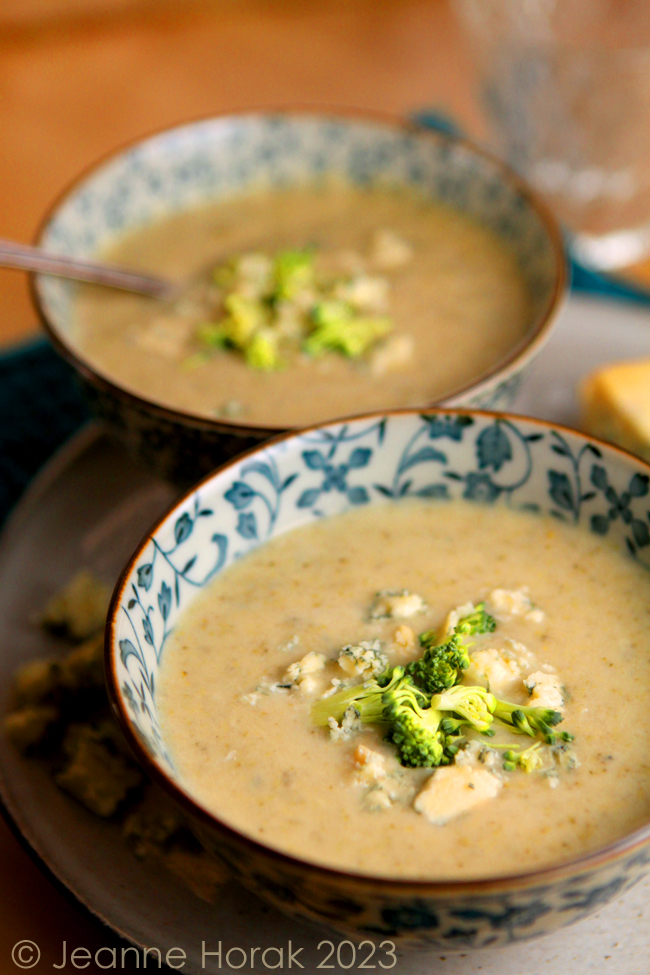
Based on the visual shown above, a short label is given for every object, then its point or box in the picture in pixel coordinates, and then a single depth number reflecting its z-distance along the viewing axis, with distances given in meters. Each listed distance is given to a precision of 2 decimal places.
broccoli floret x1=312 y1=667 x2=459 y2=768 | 0.46
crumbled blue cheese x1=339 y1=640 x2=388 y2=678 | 0.47
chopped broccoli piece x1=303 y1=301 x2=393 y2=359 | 0.57
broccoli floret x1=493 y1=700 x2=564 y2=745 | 0.46
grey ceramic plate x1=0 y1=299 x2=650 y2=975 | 0.47
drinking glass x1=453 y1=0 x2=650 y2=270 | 0.67
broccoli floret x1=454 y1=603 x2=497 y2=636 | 0.48
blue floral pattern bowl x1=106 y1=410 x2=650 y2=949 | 0.43
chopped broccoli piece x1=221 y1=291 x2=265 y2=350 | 0.58
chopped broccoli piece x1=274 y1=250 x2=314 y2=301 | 0.59
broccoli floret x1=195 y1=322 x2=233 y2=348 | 0.58
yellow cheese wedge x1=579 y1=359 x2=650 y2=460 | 0.57
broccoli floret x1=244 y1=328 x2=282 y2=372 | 0.57
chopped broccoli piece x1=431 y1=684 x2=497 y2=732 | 0.46
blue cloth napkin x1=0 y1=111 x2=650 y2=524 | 0.60
